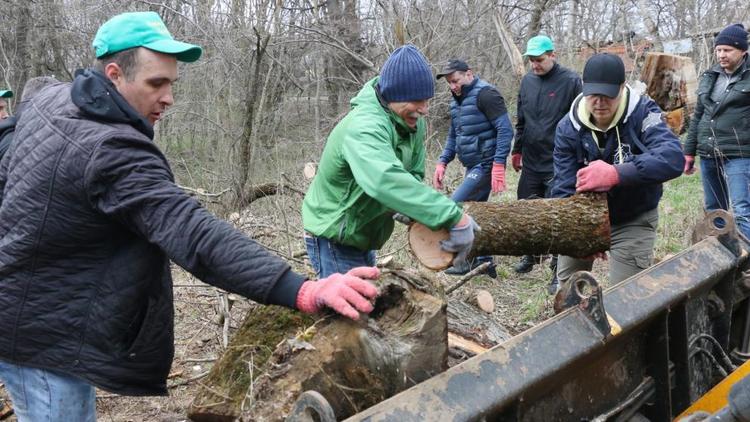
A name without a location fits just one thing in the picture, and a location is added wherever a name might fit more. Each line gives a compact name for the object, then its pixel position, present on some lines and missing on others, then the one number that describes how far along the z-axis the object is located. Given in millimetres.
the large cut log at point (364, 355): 1803
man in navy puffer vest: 5891
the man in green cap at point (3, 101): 5246
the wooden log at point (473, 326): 3422
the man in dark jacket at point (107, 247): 1858
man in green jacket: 2830
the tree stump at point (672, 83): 9562
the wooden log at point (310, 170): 6352
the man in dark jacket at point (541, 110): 5664
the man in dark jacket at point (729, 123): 5344
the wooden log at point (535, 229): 3428
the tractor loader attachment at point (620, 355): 1664
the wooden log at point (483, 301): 4391
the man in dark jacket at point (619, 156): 3436
